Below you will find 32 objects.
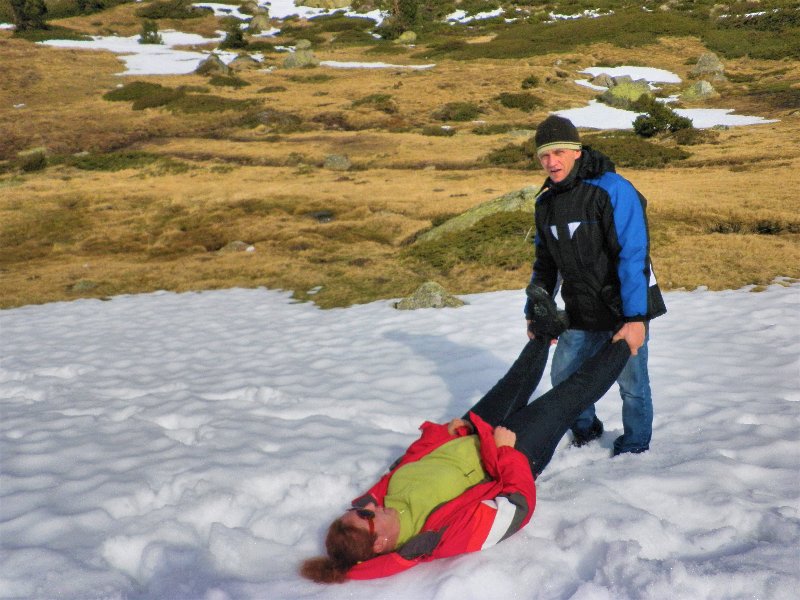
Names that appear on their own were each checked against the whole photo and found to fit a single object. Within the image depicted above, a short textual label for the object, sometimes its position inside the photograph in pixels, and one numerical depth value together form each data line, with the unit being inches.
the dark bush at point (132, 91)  1531.7
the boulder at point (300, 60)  2005.4
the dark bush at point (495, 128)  1216.8
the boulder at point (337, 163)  984.9
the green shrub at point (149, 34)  2308.1
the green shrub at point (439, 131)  1221.7
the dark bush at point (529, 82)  1530.5
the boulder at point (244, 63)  2026.3
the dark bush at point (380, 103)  1417.3
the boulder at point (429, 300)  373.4
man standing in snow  152.1
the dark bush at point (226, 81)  1693.8
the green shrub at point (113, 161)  1040.2
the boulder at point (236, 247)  574.2
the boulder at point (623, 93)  1392.7
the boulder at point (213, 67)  1825.1
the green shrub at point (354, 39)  2479.1
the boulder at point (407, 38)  2421.3
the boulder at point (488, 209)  543.2
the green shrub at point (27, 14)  2293.3
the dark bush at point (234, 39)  2279.8
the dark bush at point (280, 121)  1305.4
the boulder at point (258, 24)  2694.4
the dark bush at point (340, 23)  2706.7
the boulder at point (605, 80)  1596.9
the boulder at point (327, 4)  3117.6
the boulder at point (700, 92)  1407.5
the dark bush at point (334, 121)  1320.1
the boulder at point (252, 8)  2933.1
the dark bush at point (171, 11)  2721.5
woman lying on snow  124.9
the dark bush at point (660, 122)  1043.4
